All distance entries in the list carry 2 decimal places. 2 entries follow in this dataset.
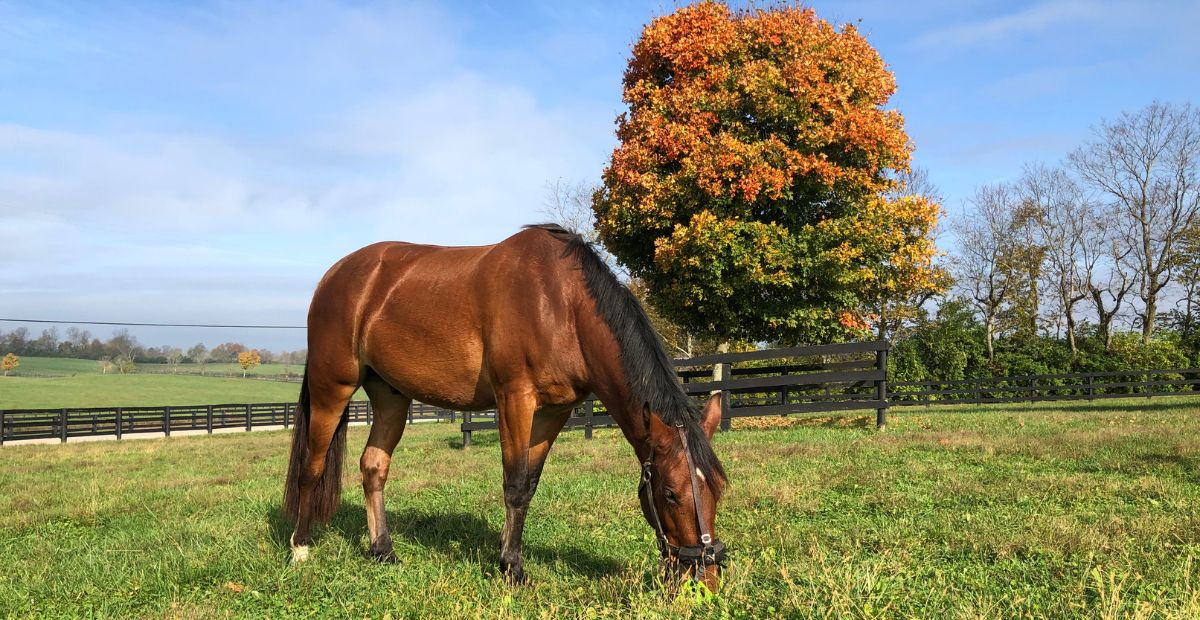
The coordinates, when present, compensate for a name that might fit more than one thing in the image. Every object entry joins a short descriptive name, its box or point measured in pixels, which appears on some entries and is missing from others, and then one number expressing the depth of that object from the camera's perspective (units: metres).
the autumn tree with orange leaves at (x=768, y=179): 14.34
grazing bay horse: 3.55
